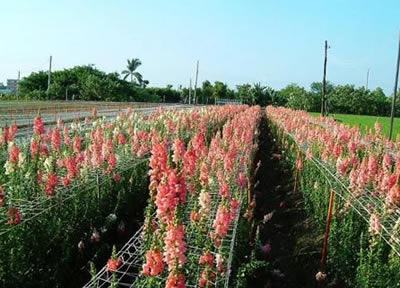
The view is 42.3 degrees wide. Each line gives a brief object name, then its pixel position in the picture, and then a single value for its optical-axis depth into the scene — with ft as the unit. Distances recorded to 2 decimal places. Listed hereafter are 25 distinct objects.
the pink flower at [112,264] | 11.07
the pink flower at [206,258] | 10.90
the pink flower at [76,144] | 23.66
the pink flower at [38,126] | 24.45
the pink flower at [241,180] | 19.88
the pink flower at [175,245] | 9.32
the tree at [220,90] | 302.04
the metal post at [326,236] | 20.33
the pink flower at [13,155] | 18.94
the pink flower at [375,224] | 16.53
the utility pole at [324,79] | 118.75
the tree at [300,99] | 226.99
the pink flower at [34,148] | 22.36
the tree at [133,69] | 319.88
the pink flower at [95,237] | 19.38
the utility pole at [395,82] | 64.89
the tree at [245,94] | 256.64
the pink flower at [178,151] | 17.89
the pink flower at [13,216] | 14.83
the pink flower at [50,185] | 17.75
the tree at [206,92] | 299.38
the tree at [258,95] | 252.83
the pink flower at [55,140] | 23.49
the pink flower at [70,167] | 19.15
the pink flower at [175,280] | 8.91
